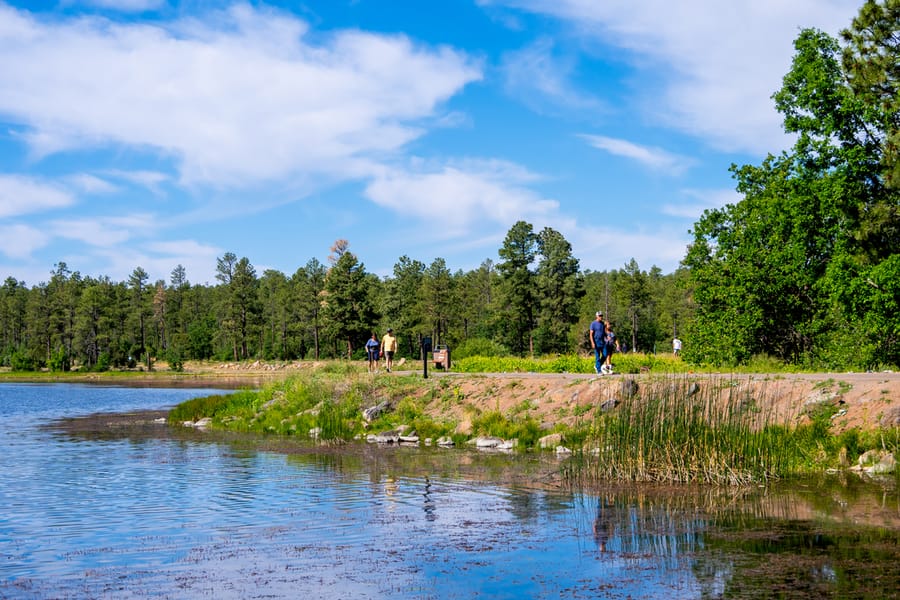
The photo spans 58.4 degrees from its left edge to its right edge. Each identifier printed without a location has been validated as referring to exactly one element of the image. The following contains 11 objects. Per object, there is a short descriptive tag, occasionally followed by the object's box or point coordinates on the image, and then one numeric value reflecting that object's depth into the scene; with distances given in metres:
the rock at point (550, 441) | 23.14
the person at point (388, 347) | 35.72
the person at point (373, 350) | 37.75
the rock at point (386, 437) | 26.59
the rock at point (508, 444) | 23.84
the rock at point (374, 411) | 28.94
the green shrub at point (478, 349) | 57.12
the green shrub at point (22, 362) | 119.94
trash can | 39.97
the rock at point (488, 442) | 24.39
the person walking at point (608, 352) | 28.58
